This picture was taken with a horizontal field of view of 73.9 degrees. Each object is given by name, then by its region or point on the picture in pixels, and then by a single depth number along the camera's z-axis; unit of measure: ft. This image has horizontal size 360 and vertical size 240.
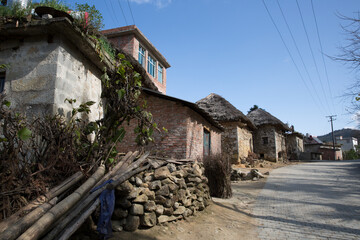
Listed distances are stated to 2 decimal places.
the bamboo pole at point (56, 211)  8.50
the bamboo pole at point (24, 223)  8.08
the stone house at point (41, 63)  13.52
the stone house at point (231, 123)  54.48
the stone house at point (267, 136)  72.38
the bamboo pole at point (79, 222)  9.94
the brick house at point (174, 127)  24.76
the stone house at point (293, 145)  93.72
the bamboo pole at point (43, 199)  8.96
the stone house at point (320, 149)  118.11
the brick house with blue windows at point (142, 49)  42.16
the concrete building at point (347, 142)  200.23
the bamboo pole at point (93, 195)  9.95
